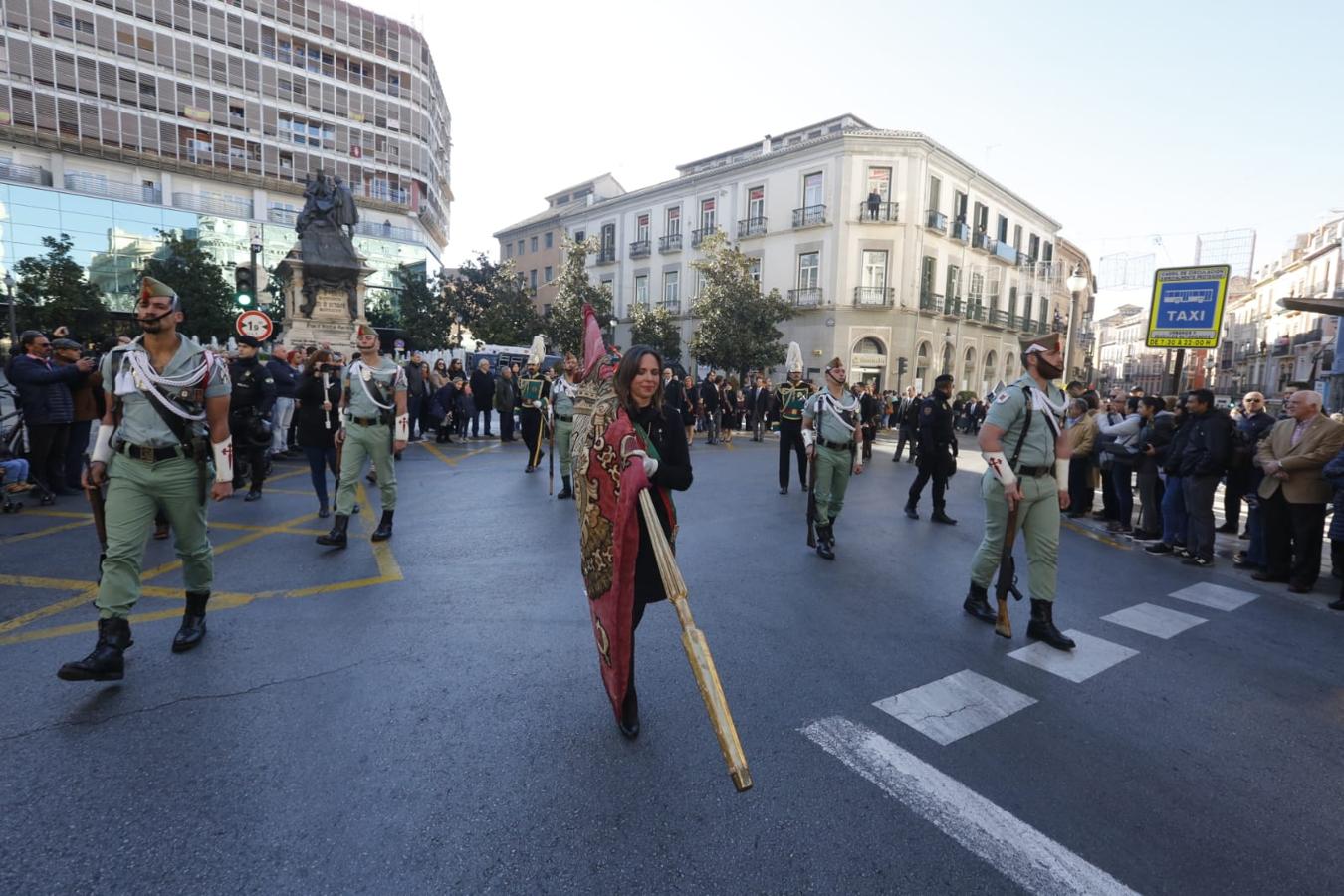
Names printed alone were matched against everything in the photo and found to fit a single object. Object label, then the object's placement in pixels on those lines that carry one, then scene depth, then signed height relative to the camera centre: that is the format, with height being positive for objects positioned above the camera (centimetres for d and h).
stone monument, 1518 +198
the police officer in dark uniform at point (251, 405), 775 -50
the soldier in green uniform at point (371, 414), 624 -45
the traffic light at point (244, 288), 1198 +132
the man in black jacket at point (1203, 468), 697 -79
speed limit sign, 1098 +61
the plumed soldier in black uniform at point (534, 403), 1026 -50
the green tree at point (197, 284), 3003 +343
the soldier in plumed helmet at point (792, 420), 998 -61
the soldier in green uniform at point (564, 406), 902 -47
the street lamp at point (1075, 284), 1545 +243
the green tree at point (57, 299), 2858 +247
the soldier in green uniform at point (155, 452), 349 -51
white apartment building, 3198 +711
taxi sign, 941 +120
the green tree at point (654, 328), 3509 +243
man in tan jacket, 609 -86
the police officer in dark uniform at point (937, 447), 852 -81
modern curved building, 3688 +1483
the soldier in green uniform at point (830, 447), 664 -67
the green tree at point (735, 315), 2914 +271
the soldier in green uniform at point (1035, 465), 454 -53
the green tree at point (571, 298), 3303 +373
